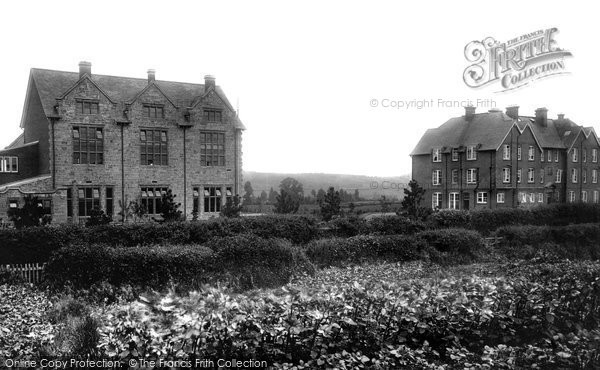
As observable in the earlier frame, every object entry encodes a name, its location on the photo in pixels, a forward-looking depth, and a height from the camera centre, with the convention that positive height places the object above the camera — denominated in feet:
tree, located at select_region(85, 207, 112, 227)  75.51 -6.26
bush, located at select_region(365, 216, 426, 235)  83.28 -8.53
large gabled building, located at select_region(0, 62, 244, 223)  106.01 +9.08
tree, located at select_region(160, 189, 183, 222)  81.05 -5.34
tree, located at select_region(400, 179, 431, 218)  94.27 -5.26
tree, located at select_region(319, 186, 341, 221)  98.99 -5.64
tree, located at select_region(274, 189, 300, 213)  97.25 -5.25
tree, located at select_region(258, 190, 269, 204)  205.45 -7.91
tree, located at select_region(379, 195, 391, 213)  136.75 -7.55
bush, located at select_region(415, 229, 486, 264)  77.10 -11.21
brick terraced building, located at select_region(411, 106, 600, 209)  153.89 +6.62
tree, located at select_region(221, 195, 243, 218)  89.40 -5.89
